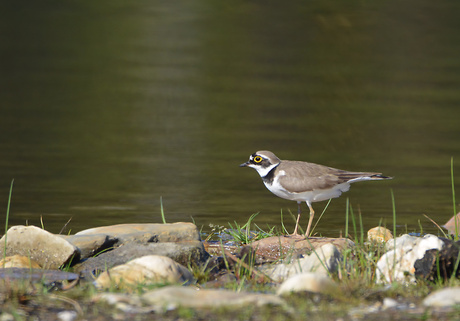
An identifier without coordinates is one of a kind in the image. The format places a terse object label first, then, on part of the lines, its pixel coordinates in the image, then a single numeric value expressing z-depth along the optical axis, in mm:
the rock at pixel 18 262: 13055
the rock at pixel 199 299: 9656
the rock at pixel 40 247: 13531
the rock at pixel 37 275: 11711
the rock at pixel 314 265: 12219
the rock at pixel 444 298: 9555
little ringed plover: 16156
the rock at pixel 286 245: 14897
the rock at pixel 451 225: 17722
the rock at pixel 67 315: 9523
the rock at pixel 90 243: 14273
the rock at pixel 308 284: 10297
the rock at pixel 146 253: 13414
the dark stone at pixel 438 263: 11562
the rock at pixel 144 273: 11672
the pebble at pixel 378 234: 15842
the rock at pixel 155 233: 14750
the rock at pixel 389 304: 9788
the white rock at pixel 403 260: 11820
